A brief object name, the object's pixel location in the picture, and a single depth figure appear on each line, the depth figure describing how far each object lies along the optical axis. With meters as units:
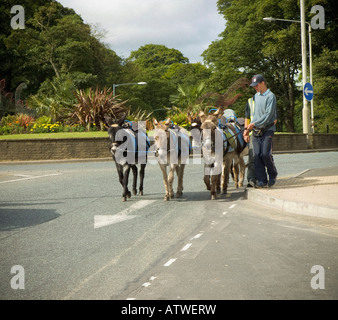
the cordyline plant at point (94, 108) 30.45
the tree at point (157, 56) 97.62
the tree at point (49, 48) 49.18
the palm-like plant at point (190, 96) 42.62
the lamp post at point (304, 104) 29.64
